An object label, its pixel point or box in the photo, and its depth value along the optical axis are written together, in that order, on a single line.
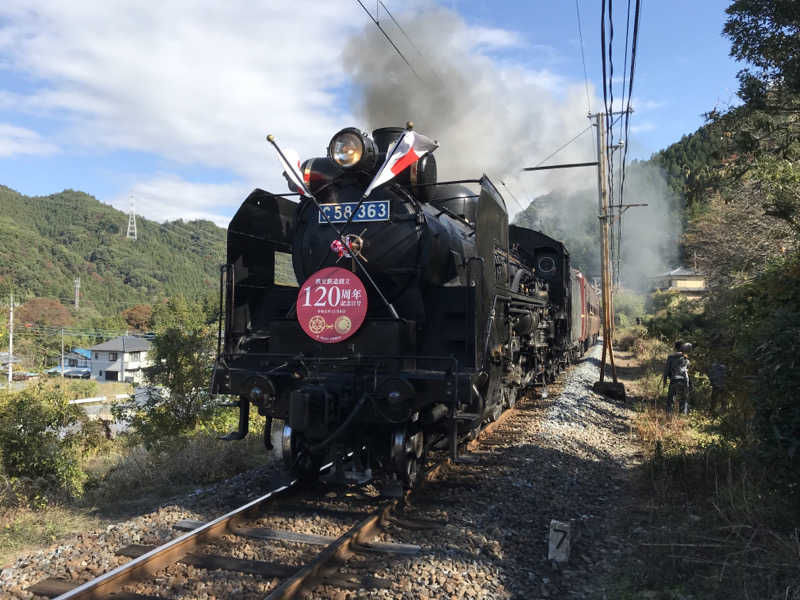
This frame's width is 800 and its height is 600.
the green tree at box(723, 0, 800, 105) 6.86
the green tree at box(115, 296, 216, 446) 13.23
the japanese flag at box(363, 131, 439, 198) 5.67
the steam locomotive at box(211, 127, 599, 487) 5.32
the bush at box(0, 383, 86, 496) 7.68
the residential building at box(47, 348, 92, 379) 72.88
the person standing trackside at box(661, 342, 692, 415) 10.36
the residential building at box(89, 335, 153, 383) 68.12
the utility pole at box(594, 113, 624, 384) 14.47
